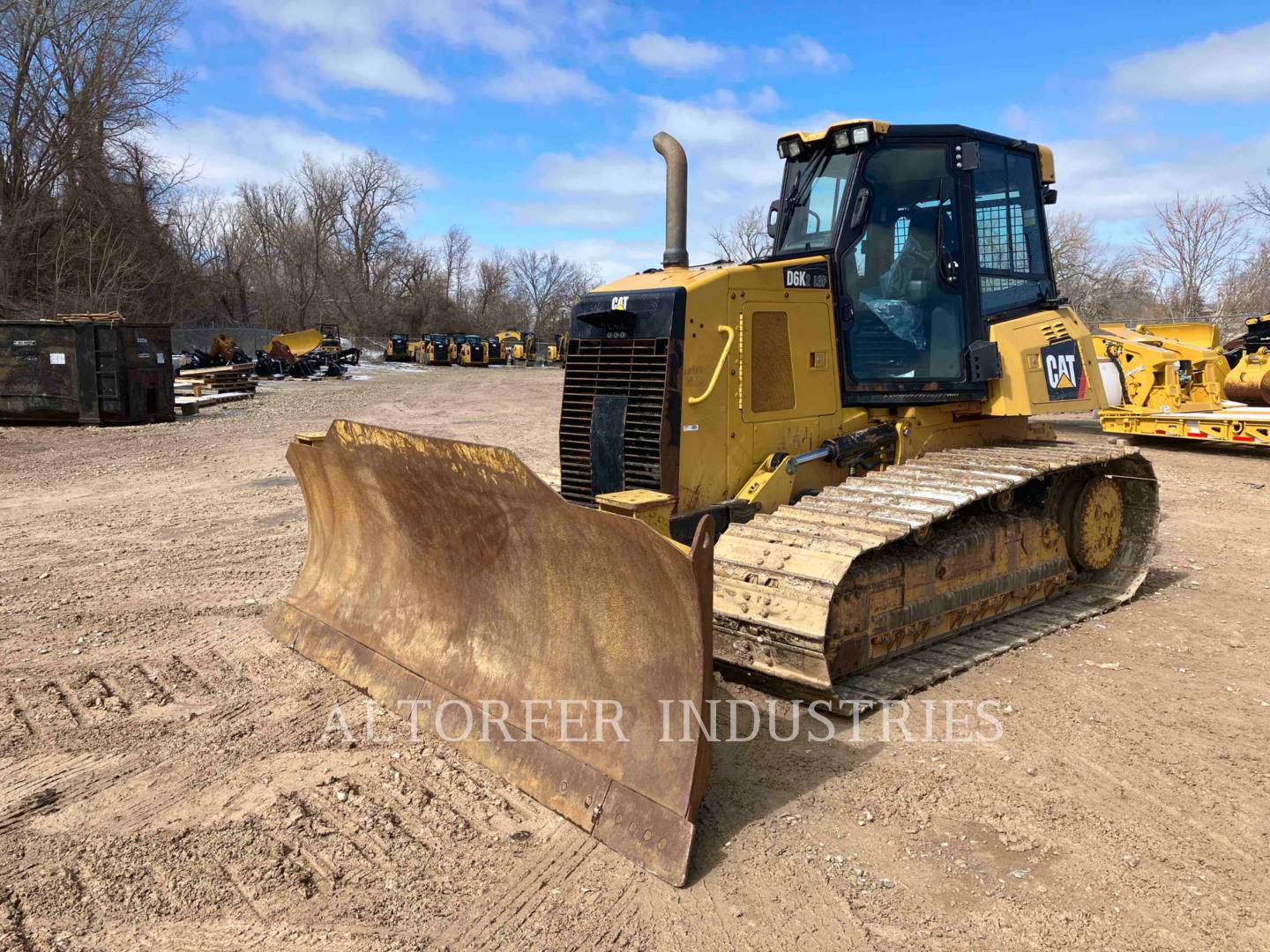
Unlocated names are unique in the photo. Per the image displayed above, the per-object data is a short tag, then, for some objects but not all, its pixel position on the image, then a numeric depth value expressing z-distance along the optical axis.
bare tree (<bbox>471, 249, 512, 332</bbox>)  67.50
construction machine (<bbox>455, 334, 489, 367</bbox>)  42.44
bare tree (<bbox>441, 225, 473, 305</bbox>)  66.69
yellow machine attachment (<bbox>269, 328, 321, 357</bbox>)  30.08
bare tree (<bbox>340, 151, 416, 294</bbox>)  58.37
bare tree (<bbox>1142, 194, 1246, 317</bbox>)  36.84
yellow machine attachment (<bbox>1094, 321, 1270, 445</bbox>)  13.64
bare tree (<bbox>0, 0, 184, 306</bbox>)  25.25
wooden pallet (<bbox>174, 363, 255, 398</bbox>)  21.45
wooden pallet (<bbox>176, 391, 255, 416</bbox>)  16.48
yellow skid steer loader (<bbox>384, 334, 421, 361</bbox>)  44.32
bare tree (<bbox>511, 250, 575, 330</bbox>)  71.88
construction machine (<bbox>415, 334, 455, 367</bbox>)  41.44
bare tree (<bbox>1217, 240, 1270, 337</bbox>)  36.62
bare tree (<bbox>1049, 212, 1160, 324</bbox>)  34.84
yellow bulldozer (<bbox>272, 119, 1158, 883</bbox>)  3.22
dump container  14.05
